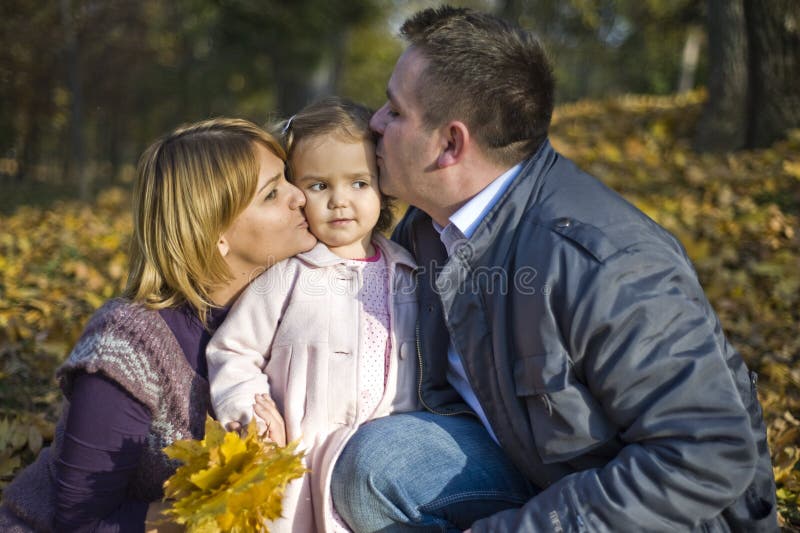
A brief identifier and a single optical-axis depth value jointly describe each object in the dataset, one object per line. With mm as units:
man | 1639
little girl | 2078
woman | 1967
